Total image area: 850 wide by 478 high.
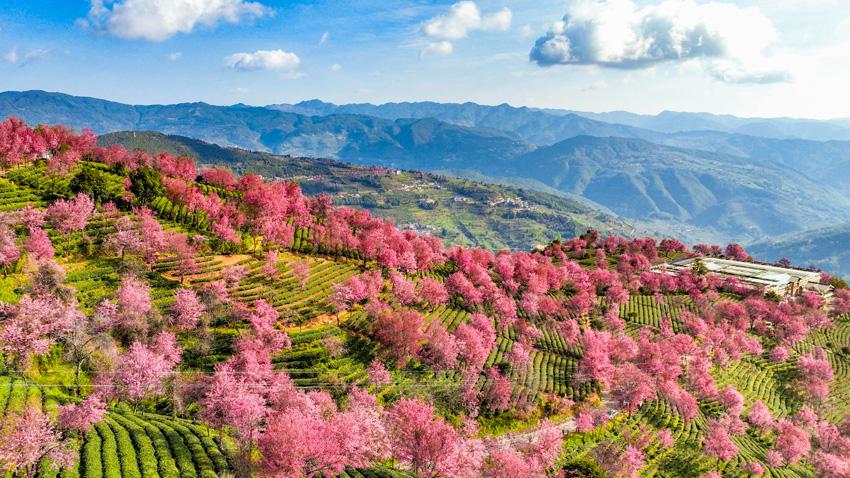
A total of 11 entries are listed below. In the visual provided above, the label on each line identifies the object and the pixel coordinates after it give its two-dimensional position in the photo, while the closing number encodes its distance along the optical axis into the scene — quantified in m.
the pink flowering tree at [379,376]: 53.56
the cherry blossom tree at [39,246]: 53.09
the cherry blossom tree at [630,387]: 61.28
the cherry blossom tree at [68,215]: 59.88
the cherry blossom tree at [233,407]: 37.16
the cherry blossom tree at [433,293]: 75.06
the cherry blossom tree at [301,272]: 68.59
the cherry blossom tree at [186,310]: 52.31
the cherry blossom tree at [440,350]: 59.38
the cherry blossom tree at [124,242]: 60.47
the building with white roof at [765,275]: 125.62
